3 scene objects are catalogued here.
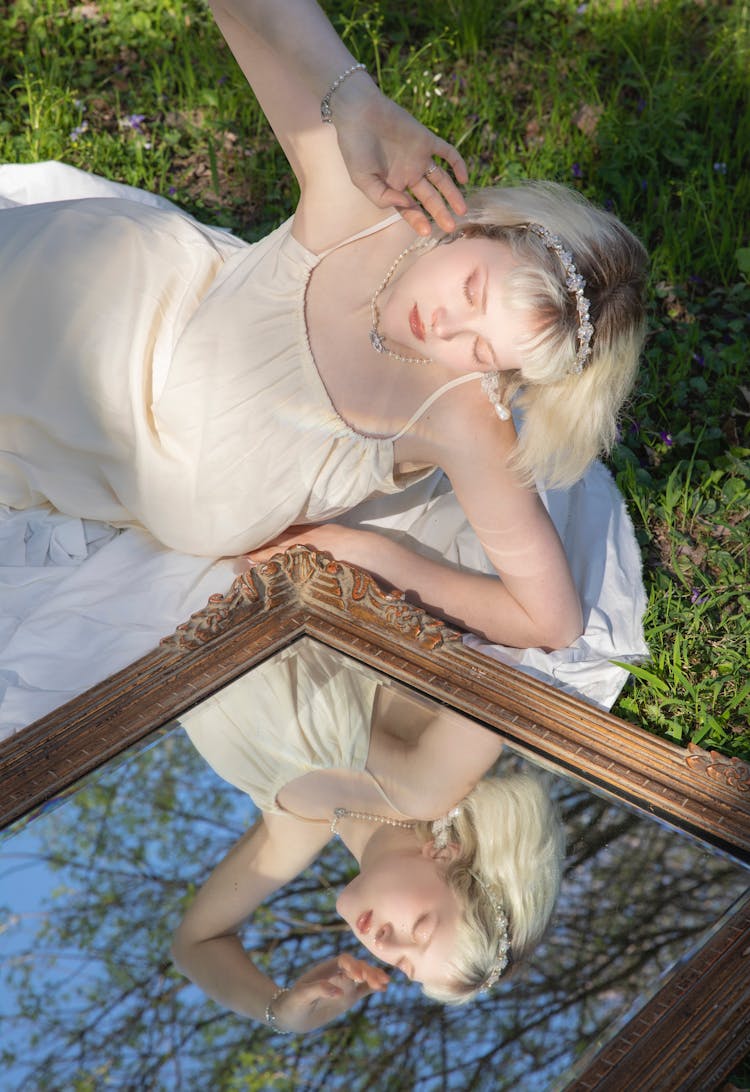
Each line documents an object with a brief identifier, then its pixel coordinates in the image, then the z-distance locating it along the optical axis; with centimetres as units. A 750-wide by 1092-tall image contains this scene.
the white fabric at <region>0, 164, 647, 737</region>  260
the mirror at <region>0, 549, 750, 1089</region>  166
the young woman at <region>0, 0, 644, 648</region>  239
